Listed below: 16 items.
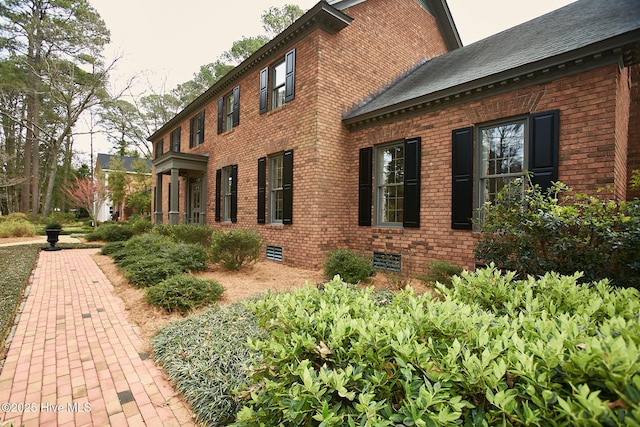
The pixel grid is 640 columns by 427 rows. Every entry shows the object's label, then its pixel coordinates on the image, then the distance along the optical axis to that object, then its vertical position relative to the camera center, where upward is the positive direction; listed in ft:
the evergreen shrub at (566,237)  11.07 -0.97
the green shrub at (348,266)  18.86 -3.59
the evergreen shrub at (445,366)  3.13 -2.06
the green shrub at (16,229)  46.52 -3.74
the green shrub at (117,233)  42.91 -3.72
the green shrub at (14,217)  59.81 -2.30
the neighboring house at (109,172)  82.15 +8.09
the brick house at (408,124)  15.66 +6.17
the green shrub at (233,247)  22.38 -2.90
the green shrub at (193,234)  29.07 -2.61
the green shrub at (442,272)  16.39 -3.38
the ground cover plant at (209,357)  7.45 -4.66
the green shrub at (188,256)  21.20 -3.51
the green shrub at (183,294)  14.14 -4.25
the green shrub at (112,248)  31.55 -4.32
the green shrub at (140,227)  41.81 -2.76
